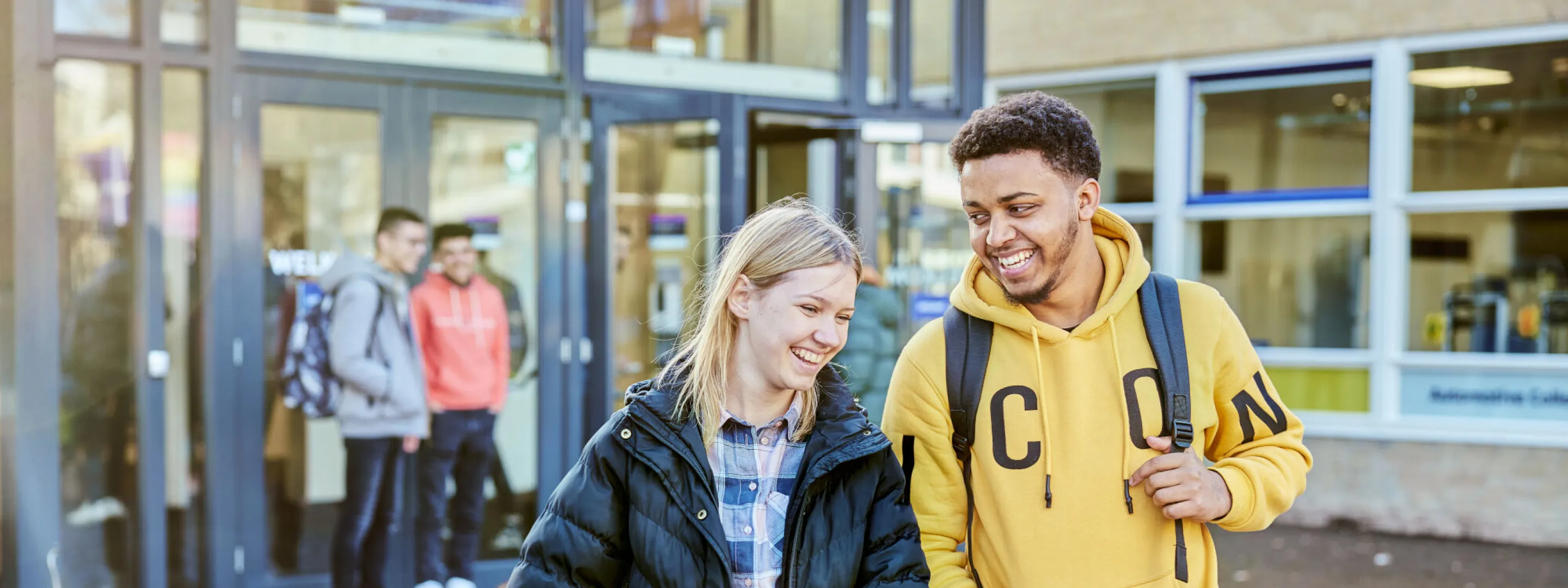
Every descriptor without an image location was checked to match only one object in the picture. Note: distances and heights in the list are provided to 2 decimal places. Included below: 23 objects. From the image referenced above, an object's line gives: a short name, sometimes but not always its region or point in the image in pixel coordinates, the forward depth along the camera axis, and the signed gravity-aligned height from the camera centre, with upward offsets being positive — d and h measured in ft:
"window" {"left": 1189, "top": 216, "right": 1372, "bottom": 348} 29.43 -0.06
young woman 6.59 -1.01
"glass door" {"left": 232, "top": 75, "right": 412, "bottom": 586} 19.72 +0.35
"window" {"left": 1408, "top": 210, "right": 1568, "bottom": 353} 27.12 -0.20
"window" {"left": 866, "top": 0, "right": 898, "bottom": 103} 25.23 +4.17
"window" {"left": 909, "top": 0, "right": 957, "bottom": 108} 25.62 +4.33
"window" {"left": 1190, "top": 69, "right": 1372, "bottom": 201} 29.09 +3.11
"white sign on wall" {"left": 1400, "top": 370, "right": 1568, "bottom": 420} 26.78 -2.56
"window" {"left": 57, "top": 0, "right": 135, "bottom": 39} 18.28 +3.59
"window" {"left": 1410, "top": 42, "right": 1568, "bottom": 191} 27.07 +3.26
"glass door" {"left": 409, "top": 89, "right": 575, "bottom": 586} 21.62 +0.22
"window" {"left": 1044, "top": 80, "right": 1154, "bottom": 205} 31.63 +3.42
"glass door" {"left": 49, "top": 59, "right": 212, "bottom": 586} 18.45 -0.98
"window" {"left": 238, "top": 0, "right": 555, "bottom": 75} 19.80 +3.83
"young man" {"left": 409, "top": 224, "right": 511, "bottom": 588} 21.06 -1.94
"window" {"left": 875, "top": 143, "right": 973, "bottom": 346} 25.18 +0.85
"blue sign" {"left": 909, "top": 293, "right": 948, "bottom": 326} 26.05 -0.70
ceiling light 27.66 +4.17
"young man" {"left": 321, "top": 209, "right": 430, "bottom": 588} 19.69 -1.73
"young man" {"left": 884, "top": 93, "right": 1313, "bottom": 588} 6.94 -0.77
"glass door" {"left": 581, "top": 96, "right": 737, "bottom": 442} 22.67 +0.94
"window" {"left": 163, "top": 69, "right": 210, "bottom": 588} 19.16 -0.74
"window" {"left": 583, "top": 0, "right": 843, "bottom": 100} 22.84 +4.14
